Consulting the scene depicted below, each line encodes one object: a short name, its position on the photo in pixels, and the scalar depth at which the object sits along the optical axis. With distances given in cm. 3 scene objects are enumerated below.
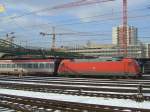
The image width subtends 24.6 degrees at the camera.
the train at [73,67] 4547
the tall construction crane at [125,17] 8486
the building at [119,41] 16425
